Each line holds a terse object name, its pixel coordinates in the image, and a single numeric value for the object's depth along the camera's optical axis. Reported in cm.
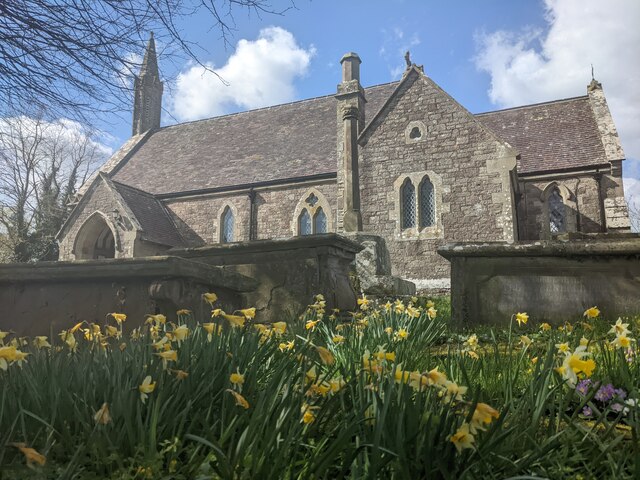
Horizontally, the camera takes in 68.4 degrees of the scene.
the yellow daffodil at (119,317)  306
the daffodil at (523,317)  322
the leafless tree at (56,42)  461
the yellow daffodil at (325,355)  162
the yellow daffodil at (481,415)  137
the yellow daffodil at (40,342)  247
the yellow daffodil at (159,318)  255
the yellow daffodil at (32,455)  112
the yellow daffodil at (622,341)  193
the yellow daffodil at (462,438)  135
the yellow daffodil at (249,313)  275
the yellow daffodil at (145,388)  162
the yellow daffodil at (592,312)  238
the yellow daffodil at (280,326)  262
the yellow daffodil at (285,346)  275
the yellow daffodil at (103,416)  140
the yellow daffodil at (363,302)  451
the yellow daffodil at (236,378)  172
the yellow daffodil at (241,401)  150
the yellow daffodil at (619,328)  216
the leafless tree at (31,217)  2708
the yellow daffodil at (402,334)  293
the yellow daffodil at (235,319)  230
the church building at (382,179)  1446
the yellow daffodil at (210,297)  287
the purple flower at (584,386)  226
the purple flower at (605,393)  224
